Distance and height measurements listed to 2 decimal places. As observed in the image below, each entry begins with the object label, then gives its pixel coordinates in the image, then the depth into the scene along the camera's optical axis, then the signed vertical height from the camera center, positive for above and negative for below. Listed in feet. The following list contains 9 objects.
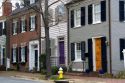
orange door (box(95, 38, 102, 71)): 99.24 +1.12
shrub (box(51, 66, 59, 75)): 108.99 -3.04
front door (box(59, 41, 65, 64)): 116.38 +1.68
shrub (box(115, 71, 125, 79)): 89.02 -3.89
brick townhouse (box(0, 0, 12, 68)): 156.25 +11.25
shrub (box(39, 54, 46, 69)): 121.08 -0.62
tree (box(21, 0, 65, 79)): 93.50 +3.45
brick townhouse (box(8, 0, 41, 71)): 134.00 +6.98
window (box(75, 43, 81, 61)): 108.38 +1.79
